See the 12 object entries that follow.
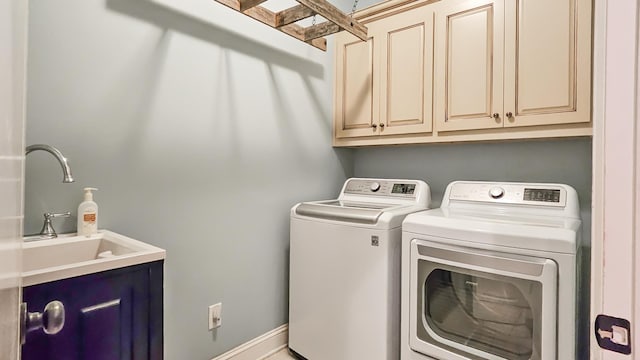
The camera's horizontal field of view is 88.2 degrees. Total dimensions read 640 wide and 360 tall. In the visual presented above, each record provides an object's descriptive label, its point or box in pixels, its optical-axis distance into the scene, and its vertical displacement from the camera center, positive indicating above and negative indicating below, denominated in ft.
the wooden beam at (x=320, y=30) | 6.28 +2.92
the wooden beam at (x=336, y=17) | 5.25 +2.84
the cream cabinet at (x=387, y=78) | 6.66 +2.22
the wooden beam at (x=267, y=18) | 5.43 +2.91
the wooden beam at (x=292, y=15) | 5.60 +2.88
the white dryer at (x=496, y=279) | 3.96 -1.33
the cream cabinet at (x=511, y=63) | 5.15 +2.02
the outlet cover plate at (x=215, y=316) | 5.79 -2.44
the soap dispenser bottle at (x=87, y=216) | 4.14 -0.50
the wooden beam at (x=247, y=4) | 5.26 +2.82
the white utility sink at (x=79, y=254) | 2.91 -0.84
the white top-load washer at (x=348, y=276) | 5.32 -1.69
